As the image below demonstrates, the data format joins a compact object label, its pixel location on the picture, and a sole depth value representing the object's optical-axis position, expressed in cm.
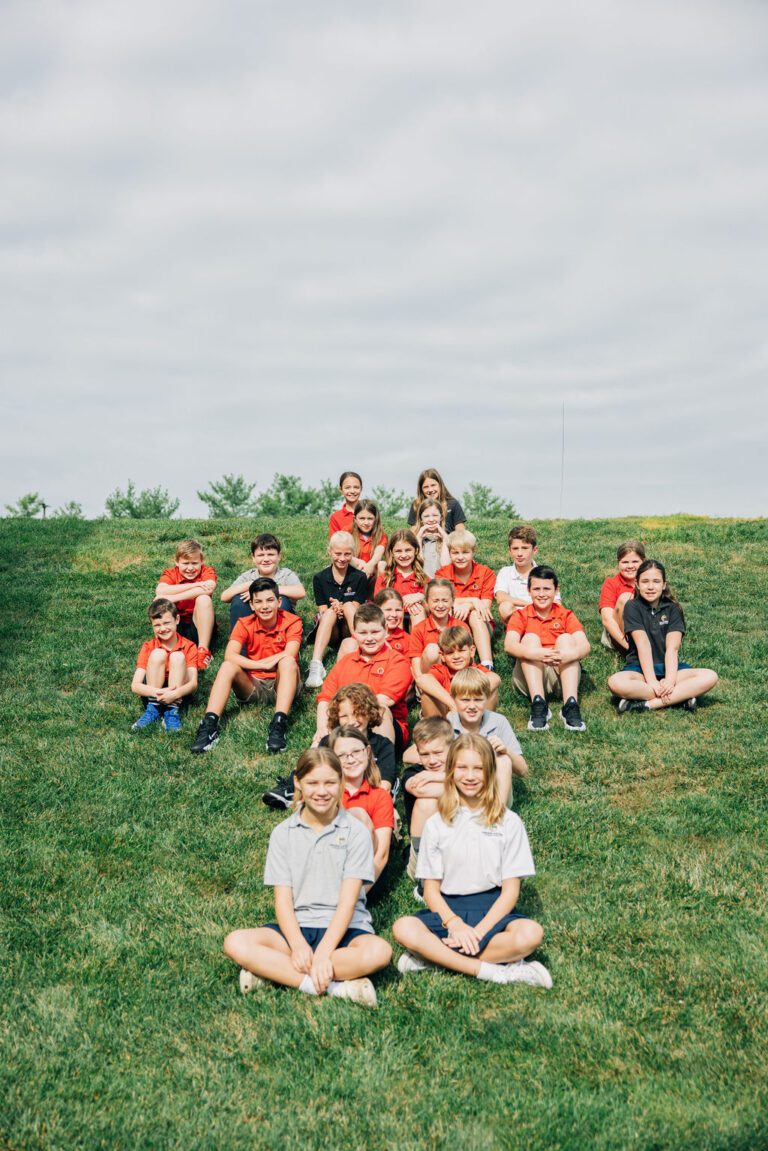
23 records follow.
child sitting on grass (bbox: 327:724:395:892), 560
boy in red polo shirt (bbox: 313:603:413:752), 725
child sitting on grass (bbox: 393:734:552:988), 475
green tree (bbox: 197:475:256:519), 6138
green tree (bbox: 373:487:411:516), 6098
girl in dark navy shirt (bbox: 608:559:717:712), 841
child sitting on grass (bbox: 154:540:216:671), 948
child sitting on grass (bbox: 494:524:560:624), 933
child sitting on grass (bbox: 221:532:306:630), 927
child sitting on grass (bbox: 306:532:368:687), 924
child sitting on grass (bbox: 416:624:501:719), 718
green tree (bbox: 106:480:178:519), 5872
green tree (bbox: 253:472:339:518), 6147
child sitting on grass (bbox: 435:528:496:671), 874
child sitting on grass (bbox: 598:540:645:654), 940
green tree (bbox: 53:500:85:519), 5710
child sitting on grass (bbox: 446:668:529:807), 617
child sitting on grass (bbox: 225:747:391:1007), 463
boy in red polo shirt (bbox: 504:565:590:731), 824
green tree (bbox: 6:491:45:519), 5909
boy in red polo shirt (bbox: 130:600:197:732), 835
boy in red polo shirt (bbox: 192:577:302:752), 794
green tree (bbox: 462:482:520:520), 6448
